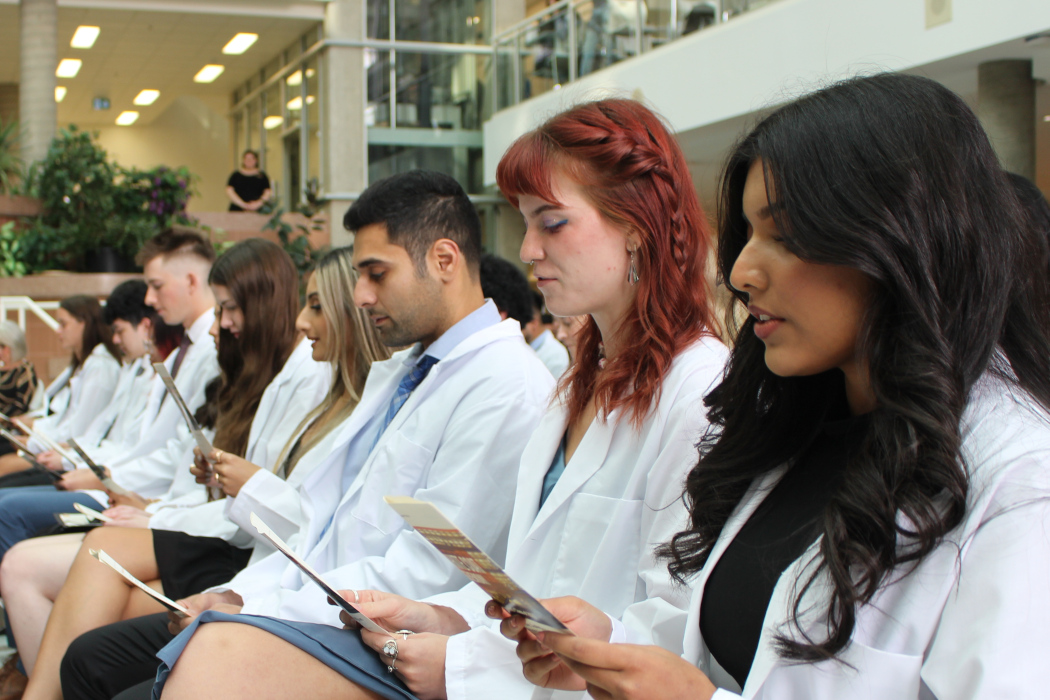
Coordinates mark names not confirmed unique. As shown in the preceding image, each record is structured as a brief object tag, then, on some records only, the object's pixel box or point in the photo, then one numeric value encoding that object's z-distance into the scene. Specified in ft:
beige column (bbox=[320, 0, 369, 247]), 42.45
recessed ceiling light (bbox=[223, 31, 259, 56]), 44.98
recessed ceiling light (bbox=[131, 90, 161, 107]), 54.85
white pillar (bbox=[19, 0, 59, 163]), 36.24
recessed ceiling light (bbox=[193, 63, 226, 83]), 49.65
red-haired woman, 5.42
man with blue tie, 7.09
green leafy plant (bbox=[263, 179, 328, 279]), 33.24
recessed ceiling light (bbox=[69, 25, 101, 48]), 42.60
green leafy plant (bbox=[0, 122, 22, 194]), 33.96
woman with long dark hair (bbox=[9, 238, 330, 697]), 8.74
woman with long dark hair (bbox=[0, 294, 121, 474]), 19.57
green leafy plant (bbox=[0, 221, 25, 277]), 31.58
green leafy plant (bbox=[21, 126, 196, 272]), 31.83
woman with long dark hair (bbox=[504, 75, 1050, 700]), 3.30
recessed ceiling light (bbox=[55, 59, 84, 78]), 47.39
